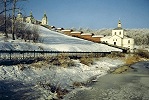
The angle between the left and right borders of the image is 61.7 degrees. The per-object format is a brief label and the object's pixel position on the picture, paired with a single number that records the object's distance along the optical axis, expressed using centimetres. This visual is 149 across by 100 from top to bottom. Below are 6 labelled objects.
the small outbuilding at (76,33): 4564
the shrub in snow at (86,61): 1806
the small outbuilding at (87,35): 4635
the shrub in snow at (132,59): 2849
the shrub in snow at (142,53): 3609
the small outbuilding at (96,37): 4728
